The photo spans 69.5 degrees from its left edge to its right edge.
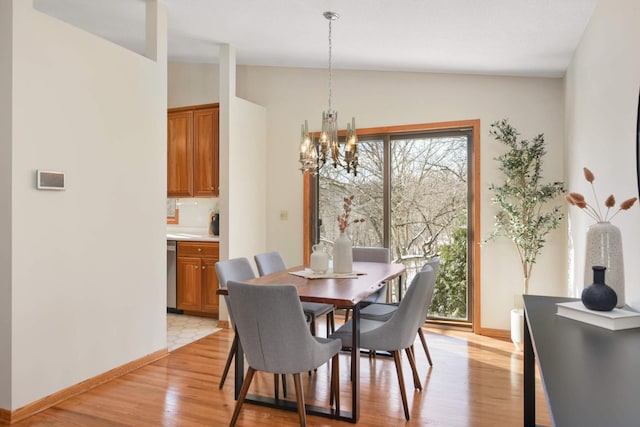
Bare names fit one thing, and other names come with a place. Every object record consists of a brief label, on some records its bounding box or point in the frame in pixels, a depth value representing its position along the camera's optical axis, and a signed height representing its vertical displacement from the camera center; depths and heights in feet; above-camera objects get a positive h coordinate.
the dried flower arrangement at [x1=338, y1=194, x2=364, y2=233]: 11.09 -0.24
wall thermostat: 9.29 +0.67
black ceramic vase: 5.45 -0.98
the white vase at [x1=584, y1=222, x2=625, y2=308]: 5.93 -0.54
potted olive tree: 13.60 +0.39
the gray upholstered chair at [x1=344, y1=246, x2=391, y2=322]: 14.73 -1.34
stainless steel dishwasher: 17.63 -2.43
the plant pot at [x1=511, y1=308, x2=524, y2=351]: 13.66 -3.42
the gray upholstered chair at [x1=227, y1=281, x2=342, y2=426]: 7.68 -2.06
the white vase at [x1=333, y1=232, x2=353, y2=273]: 11.49 -1.08
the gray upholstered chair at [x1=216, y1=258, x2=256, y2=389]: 10.37 -1.44
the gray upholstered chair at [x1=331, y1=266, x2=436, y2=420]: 9.10 -2.38
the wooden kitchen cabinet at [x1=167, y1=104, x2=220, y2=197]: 17.24 +2.37
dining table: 8.72 -1.55
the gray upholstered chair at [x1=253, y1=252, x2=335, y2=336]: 11.53 -1.64
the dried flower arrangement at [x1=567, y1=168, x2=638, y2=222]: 5.98 +0.17
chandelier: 11.43 +1.73
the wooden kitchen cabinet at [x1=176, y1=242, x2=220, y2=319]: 16.93 -2.42
